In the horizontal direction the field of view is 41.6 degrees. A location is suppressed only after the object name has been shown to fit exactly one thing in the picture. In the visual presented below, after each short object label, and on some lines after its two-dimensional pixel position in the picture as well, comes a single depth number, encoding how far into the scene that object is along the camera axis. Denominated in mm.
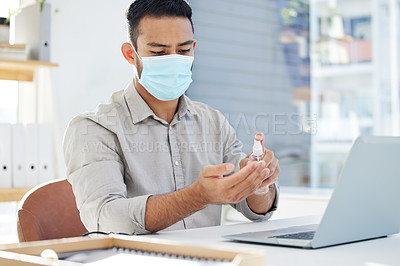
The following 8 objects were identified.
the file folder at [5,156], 2445
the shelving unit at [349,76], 2844
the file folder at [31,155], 2504
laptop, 949
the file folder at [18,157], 2475
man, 1344
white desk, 891
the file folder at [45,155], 2537
